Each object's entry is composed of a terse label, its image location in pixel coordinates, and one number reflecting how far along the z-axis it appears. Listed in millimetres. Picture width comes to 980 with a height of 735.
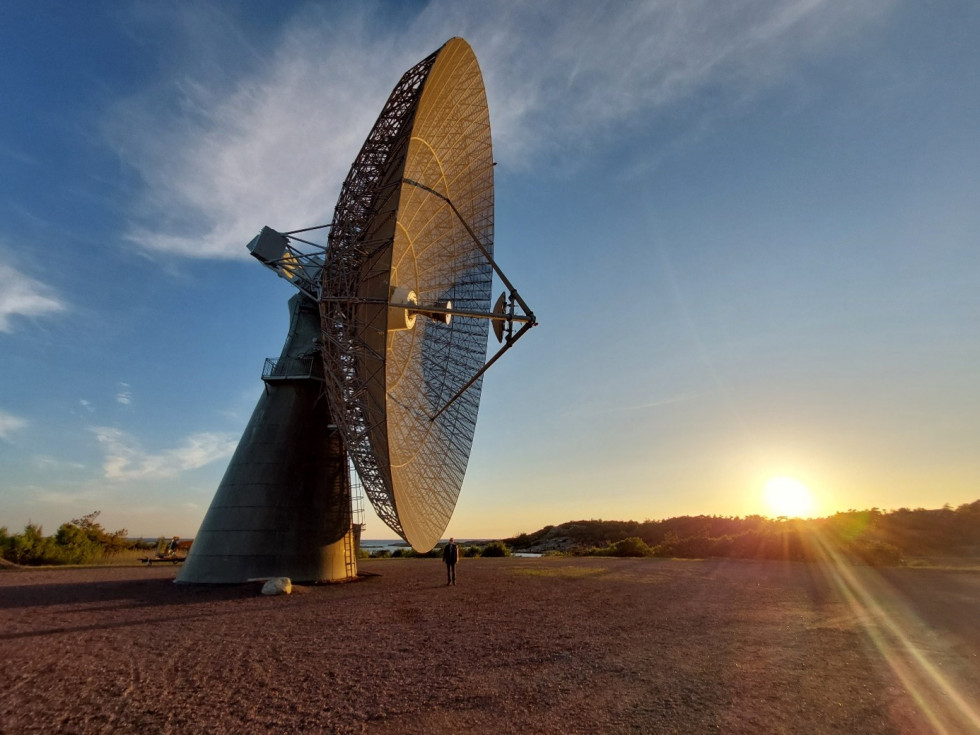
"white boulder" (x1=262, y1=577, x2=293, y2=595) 15789
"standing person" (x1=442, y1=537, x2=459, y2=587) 19422
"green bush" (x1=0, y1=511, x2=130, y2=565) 26812
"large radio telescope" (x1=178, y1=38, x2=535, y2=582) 15172
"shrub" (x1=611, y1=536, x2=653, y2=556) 37594
